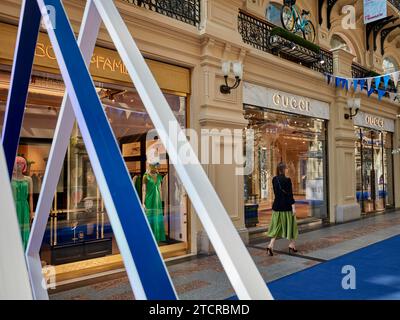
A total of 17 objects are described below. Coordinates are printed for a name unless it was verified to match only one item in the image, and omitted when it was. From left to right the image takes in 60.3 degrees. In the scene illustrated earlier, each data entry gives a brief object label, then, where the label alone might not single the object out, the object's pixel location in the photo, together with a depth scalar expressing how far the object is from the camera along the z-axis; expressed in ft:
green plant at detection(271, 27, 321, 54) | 27.12
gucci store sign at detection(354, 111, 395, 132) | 36.99
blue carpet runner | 13.38
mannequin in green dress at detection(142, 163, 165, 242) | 20.48
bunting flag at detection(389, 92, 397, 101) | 40.14
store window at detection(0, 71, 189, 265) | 17.12
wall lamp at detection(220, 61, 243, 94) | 21.68
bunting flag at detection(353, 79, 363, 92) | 31.30
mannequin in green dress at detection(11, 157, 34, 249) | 15.80
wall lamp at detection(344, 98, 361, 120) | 33.27
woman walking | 20.52
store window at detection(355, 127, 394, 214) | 38.42
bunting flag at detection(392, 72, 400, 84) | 27.09
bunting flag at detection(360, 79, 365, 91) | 32.28
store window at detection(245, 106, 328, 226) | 27.04
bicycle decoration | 31.90
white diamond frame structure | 3.16
